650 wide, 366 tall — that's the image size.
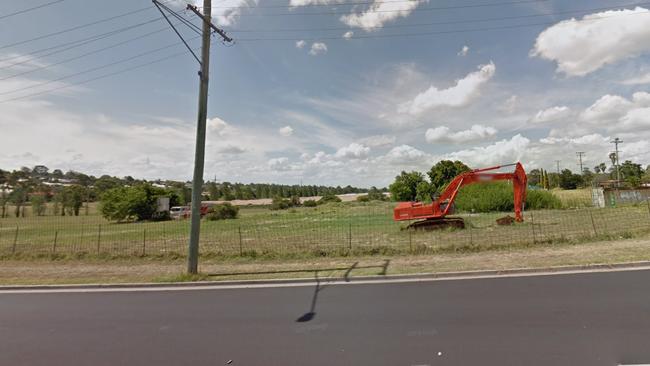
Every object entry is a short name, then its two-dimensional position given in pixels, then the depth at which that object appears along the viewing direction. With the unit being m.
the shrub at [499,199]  33.09
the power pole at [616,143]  62.68
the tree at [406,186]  78.12
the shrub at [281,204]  73.00
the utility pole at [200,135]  9.73
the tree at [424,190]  68.84
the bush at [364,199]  93.32
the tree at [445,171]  68.56
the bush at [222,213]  46.12
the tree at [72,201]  67.44
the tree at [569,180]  90.69
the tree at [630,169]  82.20
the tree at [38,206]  63.38
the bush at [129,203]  48.34
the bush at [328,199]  90.50
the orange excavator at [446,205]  18.36
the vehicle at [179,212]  50.71
